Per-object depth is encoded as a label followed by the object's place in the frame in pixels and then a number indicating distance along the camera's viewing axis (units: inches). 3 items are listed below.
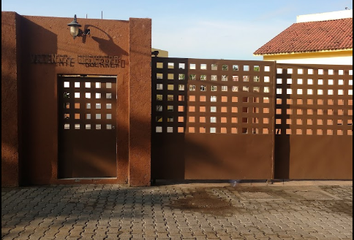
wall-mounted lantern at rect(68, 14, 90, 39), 243.6
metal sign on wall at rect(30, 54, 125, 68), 252.7
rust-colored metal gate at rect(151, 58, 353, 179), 265.9
